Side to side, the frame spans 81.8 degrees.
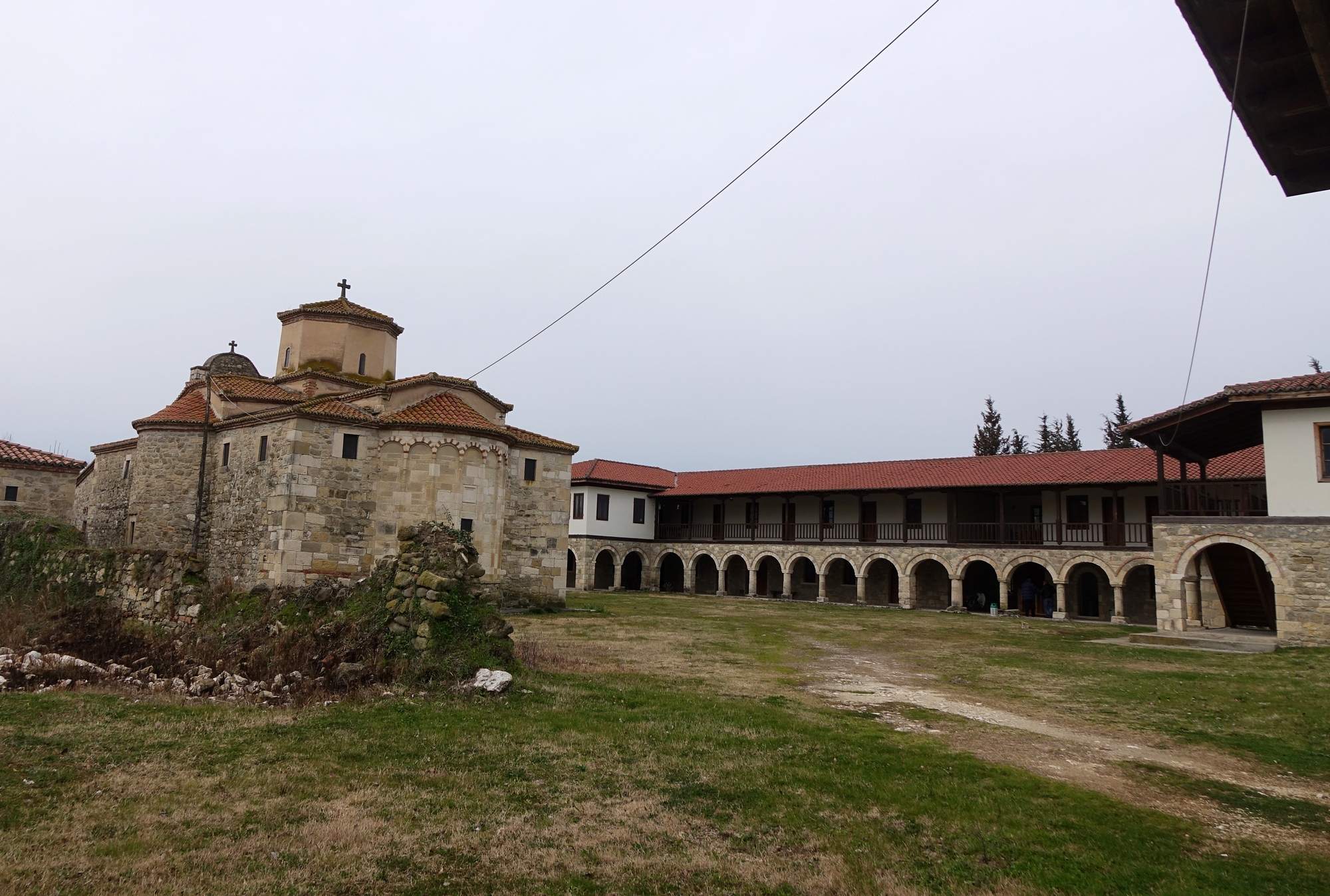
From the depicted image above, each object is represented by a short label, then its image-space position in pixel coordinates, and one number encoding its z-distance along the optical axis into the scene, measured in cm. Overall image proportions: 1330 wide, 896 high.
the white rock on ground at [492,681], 903
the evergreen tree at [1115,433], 4903
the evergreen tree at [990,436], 5419
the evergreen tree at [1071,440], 5366
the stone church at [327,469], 1617
